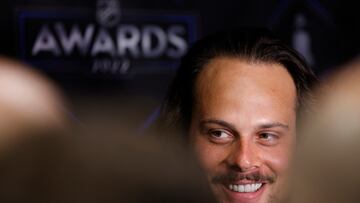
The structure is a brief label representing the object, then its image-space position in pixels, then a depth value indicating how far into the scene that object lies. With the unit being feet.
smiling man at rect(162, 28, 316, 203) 7.82
